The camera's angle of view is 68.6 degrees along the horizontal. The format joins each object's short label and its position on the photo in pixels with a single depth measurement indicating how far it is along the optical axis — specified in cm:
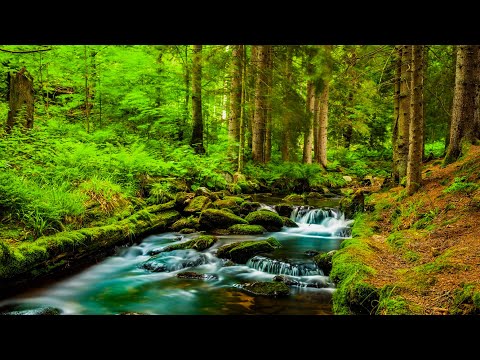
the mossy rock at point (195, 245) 838
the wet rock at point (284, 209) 1219
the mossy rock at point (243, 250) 782
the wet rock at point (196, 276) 711
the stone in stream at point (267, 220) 1070
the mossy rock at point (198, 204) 1086
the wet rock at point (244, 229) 987
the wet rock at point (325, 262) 693
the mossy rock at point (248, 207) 1157
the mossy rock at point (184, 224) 1010
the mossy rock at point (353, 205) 1101
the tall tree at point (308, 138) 1928
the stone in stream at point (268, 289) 608
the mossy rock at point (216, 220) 1010
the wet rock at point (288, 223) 1106
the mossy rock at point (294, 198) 1431
